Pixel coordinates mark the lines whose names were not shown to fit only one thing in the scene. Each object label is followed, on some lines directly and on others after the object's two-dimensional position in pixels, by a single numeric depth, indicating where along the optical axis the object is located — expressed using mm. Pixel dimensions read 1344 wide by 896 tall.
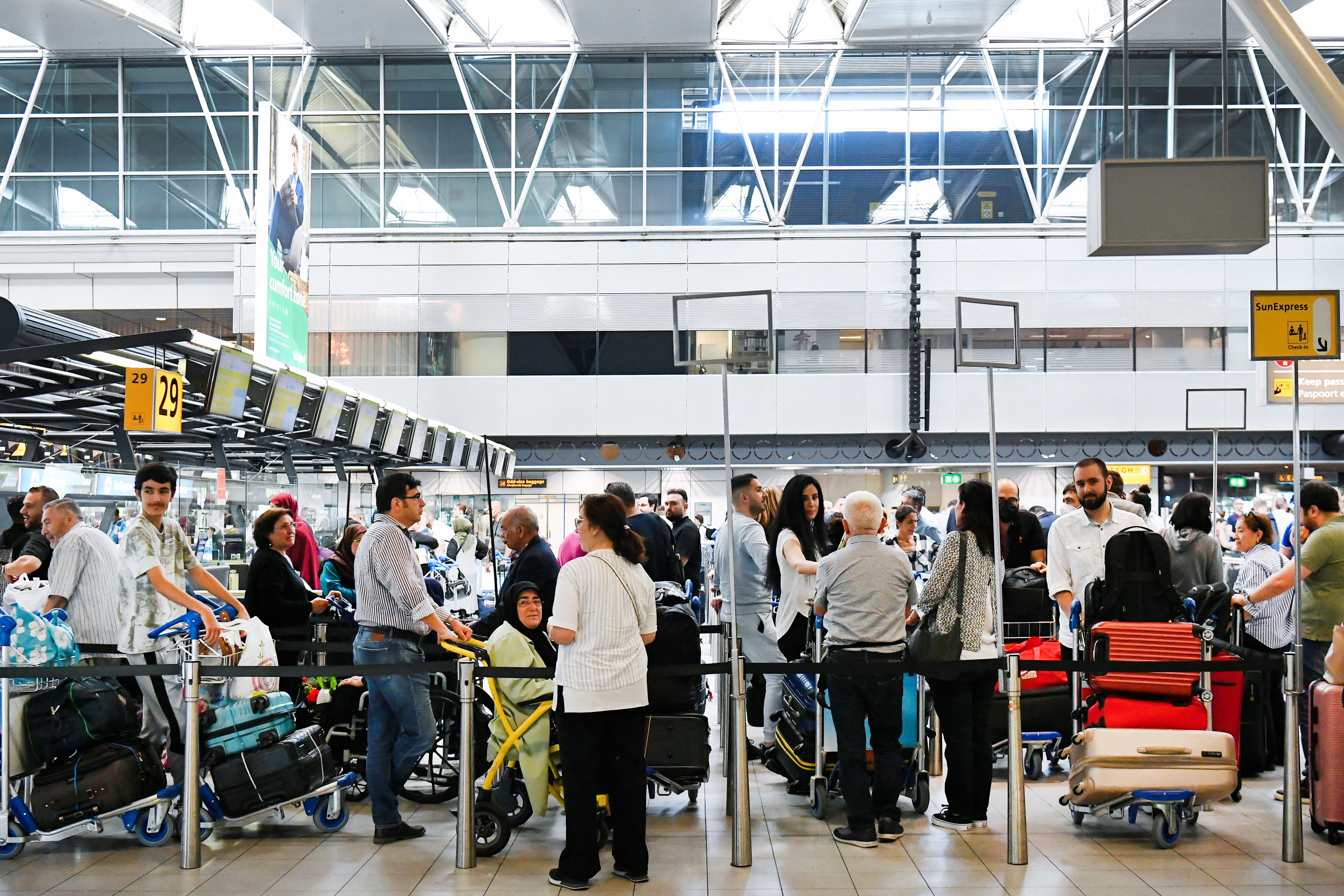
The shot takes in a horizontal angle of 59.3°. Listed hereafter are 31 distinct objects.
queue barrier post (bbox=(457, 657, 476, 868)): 5359
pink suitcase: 5641
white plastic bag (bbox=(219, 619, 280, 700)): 5797
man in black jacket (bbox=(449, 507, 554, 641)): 6277
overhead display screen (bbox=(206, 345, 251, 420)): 8406
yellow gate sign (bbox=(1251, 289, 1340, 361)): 5879
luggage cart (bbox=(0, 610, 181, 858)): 5332
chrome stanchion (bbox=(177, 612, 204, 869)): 5312
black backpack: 6215
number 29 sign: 6859
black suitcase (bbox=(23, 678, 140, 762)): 5402
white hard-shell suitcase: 5668
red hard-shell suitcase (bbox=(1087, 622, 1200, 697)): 5969
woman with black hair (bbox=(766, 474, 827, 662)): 6746
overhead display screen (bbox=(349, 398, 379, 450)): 12255
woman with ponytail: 4965
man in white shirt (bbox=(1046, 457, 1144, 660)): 7102
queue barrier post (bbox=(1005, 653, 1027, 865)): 5383
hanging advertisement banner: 13984
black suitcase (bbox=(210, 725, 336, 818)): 5594
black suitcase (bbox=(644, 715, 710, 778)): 5820
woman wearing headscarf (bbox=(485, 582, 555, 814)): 5676
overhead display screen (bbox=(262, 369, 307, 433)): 9664
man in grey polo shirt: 5668
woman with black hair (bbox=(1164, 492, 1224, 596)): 7617
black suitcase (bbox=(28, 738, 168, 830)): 5352
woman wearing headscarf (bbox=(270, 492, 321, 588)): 9336
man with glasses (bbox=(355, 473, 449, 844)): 5699
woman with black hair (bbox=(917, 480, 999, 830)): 5836
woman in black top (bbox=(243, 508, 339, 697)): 7094
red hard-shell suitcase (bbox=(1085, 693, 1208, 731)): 5961
